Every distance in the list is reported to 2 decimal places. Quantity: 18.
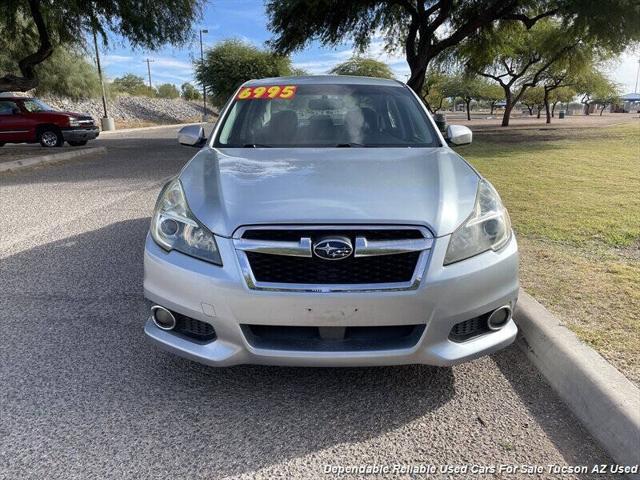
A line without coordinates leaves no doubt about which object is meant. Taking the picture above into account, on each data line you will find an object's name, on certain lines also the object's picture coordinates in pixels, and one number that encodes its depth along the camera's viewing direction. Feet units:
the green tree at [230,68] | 135.54
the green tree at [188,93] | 299.89
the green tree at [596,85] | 122.21
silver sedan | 7.25
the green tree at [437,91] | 169.21
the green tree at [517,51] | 72.90
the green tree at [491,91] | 204.32
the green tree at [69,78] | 110.63
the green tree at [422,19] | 52.54
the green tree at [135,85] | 246.06
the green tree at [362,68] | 169.27
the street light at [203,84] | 138.73
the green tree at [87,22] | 45.44
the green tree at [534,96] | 188.94
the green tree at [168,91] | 287.20
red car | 54.19
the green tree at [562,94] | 150.23
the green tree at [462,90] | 192.34
